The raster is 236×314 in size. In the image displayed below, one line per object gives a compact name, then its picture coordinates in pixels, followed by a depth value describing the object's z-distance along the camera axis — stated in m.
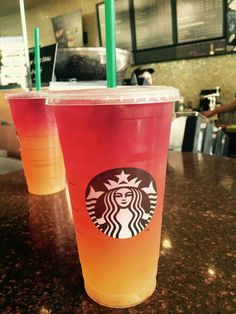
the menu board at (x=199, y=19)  3.44
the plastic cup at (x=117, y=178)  0.35
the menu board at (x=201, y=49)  3.51
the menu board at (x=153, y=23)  3.79
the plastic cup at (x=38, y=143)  0.74
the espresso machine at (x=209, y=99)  3.46
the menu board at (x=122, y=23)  4.04
